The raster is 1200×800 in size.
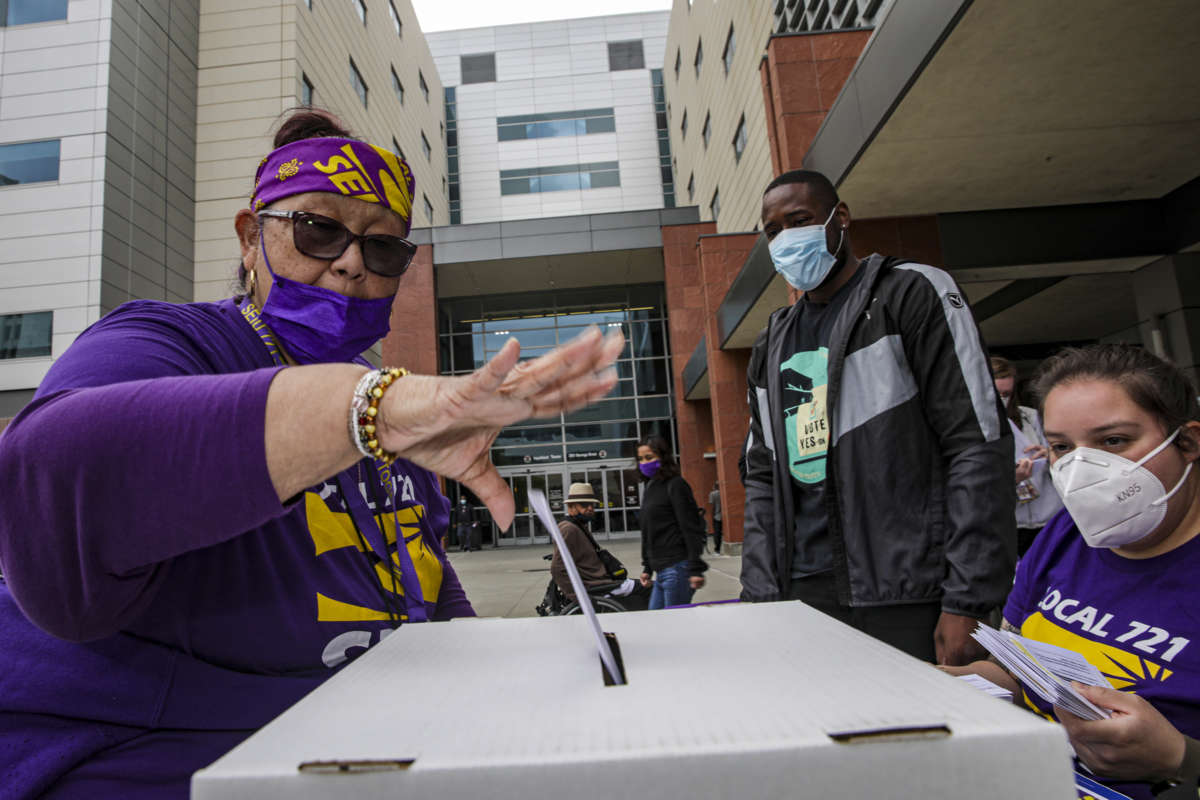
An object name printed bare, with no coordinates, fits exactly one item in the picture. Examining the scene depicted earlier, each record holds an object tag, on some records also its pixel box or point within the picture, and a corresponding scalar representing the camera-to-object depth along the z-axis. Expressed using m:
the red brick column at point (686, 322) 19.62
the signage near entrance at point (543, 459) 23.02
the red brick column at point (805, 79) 7.91
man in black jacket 1.73
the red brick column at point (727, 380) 13.79
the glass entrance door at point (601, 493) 22.72
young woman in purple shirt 1.10
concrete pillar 6.88
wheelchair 5.79
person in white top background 3.69
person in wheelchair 5.80
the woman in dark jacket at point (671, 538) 5.92
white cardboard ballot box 0.42
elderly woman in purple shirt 0.64
